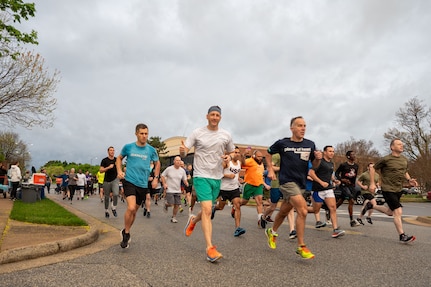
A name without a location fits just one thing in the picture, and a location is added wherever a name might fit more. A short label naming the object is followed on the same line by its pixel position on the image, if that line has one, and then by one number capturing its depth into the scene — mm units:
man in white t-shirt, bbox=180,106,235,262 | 5078
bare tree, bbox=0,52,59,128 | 15859
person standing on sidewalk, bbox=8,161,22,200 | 16500
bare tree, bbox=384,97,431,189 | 42781
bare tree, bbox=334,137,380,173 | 58078
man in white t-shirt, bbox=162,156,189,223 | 10289
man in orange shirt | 8402
